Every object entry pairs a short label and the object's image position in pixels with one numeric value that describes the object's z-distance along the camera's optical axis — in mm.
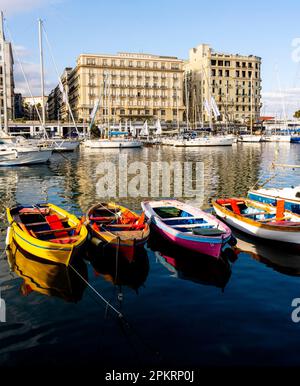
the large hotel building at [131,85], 136750
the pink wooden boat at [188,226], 15469
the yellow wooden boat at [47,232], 14109
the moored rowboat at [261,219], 17047
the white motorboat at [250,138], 111312
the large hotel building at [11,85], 115669
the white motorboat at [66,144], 71525
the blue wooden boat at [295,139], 114556
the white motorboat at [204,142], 94375
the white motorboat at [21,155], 48875
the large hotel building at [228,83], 151000
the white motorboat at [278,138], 114481
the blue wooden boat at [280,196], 22092
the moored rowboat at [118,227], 14992
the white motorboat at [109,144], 88375
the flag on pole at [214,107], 89431
